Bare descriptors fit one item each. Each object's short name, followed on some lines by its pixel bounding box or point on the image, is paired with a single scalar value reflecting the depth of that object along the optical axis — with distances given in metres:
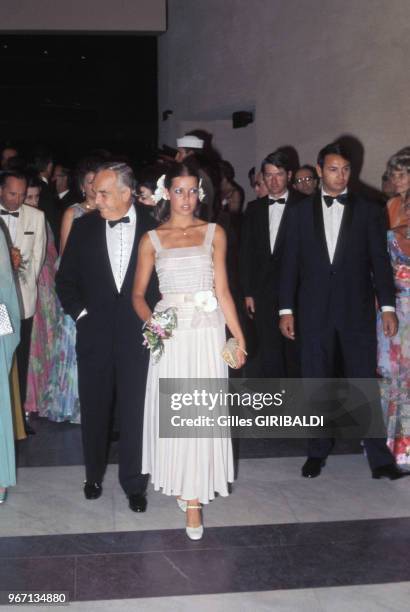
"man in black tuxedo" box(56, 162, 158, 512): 3.96
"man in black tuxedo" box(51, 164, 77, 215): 8.48
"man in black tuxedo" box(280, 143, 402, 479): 4.36
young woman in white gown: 3.62
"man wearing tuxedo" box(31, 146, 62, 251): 6.29
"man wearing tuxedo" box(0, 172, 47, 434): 5.12
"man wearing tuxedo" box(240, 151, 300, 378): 5.72
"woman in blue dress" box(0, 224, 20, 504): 4.00
